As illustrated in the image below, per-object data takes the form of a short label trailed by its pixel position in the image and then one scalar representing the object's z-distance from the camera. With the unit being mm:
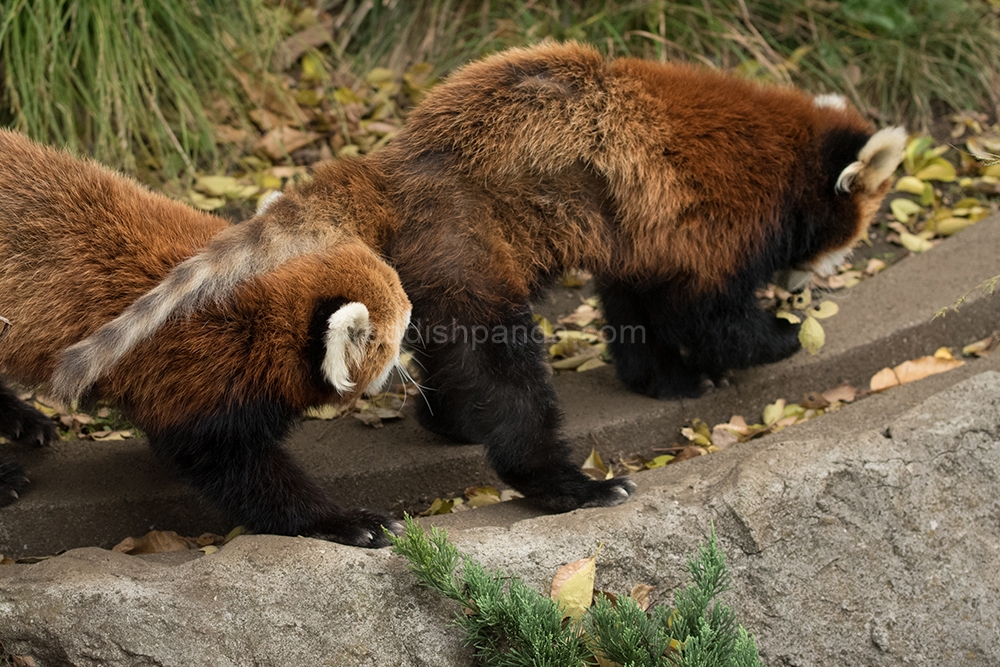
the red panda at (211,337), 7437
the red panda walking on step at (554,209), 8242
